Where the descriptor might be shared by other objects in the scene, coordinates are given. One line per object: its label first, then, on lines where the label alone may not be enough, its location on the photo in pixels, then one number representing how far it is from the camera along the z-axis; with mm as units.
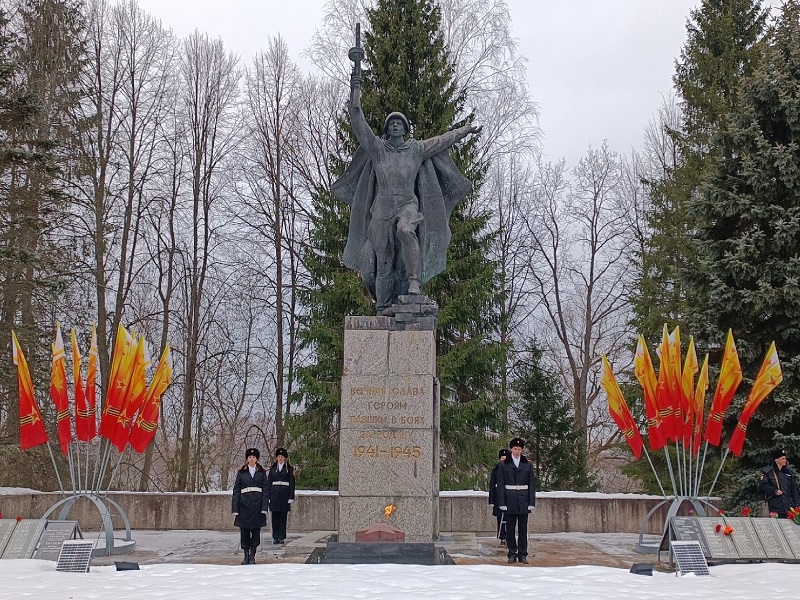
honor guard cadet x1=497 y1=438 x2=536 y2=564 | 9984
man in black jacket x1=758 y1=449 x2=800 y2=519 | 10938
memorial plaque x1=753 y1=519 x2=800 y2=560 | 9070
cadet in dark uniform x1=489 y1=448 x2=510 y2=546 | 11968
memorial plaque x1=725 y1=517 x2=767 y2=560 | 9039
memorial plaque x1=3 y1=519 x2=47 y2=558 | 9039
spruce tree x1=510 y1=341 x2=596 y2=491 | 22328
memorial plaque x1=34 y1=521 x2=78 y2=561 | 9008
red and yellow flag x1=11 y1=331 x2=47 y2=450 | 10938
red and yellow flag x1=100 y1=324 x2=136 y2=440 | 11297
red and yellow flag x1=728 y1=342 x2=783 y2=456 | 11031
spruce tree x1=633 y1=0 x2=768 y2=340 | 20422
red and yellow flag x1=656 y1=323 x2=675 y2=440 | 11062
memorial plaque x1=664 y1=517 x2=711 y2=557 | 9132
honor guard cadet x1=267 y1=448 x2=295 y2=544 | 12133
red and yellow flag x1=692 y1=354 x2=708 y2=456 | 11159
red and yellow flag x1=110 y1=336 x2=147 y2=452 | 11391
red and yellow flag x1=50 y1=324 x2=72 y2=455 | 11102
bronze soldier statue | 10977
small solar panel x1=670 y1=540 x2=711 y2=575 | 8305
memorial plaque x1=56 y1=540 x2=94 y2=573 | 8078
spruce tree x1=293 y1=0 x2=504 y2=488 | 19844
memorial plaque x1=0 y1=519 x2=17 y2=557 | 9188
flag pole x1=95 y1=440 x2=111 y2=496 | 11114
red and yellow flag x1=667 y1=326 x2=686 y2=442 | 11047
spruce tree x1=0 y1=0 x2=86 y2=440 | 15234
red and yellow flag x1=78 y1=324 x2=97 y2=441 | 10938
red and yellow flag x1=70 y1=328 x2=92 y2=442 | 11234
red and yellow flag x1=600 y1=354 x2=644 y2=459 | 11492
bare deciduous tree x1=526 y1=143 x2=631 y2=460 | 30688
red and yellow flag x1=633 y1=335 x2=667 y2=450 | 11180
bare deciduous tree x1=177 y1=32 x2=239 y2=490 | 25766
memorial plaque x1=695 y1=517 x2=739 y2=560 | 8984
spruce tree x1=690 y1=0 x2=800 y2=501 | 13477
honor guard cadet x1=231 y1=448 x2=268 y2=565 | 10039
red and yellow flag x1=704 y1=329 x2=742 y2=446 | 11148
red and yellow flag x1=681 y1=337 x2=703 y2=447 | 11109
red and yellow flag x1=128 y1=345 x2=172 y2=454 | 11633
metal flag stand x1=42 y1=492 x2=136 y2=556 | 10539
